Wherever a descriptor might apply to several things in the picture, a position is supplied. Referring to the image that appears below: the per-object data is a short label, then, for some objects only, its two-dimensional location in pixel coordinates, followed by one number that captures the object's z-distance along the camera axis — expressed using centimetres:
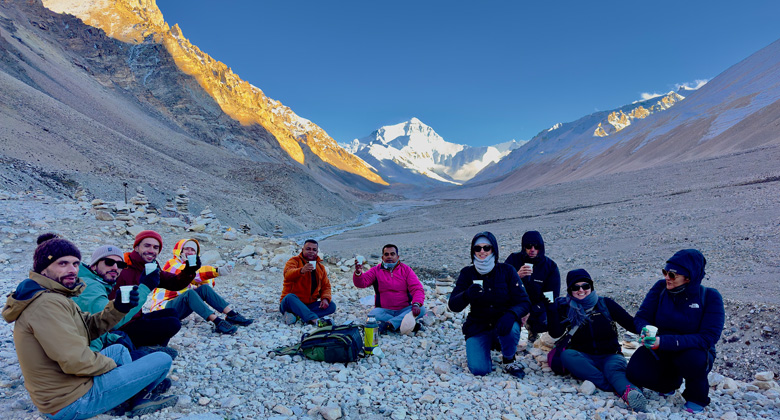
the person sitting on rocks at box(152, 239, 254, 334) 630
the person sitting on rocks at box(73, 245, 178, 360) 412
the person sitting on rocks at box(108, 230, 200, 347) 494
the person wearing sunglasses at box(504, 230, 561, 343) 624
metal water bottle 581
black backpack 543
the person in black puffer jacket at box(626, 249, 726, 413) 434
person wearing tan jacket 306
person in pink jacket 711
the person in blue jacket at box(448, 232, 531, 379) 538
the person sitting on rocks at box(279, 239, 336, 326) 723
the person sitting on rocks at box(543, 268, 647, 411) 493
